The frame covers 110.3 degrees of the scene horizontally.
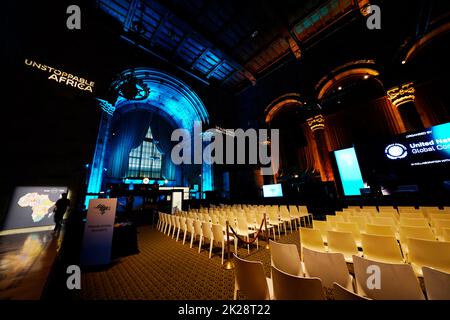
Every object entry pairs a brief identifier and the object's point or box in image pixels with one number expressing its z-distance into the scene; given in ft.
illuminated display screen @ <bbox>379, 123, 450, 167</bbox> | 19.55
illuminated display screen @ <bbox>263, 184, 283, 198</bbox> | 33.73
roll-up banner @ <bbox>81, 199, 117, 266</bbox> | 10.94
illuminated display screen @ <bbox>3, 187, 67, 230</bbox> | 18.02
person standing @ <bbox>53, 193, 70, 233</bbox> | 17.01
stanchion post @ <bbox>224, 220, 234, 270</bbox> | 9.79
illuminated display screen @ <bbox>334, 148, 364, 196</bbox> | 26.45
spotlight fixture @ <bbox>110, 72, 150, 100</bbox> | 25.00
